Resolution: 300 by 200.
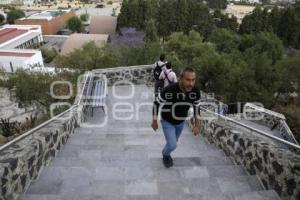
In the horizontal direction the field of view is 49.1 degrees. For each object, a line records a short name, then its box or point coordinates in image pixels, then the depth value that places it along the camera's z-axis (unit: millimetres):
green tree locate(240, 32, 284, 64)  30672
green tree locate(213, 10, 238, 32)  43222
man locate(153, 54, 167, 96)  8883
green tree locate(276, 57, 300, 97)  20242
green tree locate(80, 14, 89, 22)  60947
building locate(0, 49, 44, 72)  29578
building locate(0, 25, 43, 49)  39094
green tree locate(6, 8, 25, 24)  61212
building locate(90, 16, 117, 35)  46781
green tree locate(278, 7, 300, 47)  37406
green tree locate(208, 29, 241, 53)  32469
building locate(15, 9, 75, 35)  50812
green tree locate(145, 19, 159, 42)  34962
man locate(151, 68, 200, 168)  4465
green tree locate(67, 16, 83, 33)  53188
